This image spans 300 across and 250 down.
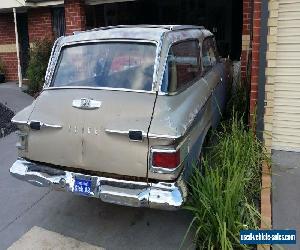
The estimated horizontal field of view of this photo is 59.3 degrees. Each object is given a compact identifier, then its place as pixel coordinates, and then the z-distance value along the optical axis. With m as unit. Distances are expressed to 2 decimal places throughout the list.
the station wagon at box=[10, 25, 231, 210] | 2.37
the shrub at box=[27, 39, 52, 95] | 6.86
